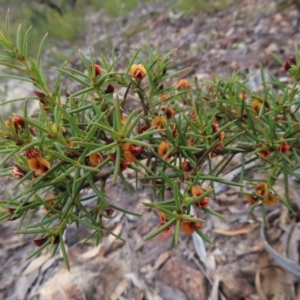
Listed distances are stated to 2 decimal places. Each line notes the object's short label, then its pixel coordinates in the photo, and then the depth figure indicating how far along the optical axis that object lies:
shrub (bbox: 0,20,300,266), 0.14
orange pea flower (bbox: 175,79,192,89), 0.22
